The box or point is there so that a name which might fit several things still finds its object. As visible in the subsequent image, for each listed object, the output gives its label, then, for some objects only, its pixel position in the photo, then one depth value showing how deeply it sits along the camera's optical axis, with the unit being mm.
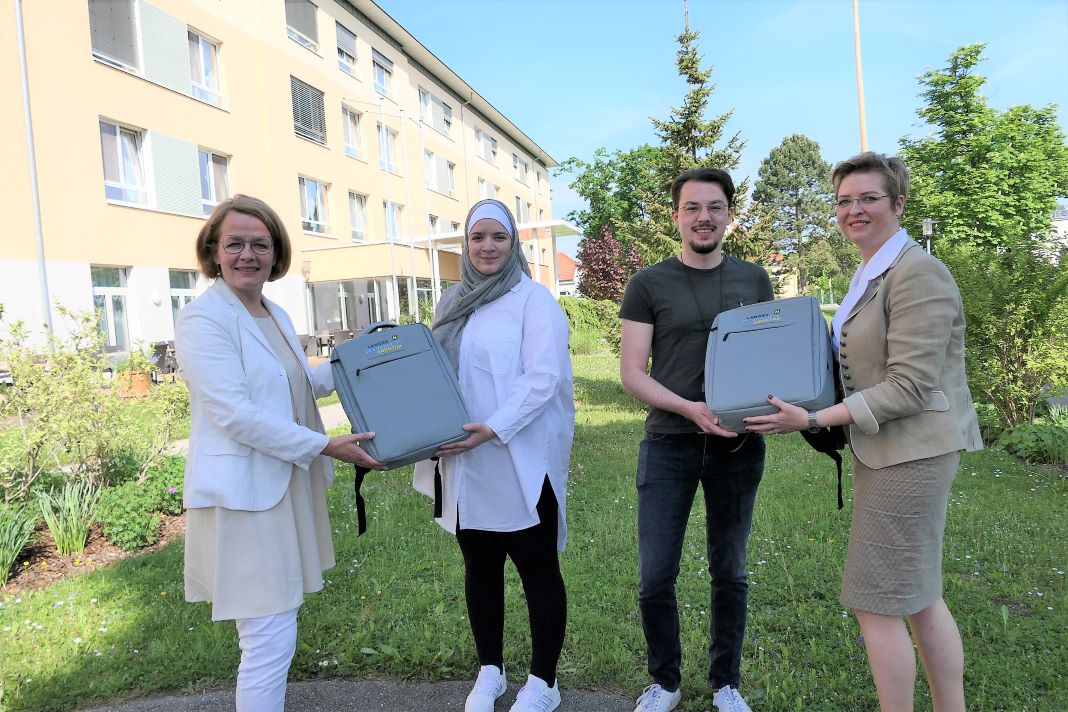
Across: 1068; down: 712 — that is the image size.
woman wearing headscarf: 2602
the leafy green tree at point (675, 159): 9688
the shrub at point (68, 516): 4797
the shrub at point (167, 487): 5555
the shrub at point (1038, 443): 6602
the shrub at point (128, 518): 5016
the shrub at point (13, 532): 4305
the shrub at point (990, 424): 7652
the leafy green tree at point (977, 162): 25734
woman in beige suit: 2035
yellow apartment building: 13133
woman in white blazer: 2215
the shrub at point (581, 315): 24402
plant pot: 5813
